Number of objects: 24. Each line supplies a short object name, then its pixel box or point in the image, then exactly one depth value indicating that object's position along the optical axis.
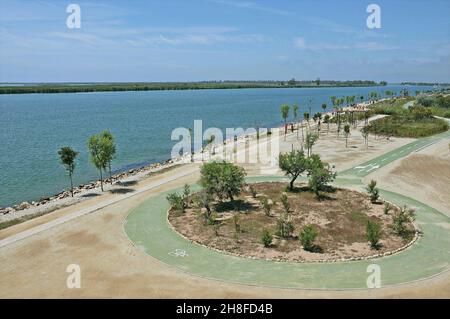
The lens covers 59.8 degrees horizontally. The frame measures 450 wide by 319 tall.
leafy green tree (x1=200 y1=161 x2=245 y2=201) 33.69
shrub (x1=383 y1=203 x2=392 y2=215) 31.84
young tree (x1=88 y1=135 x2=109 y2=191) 41.59
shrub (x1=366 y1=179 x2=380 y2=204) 34.94
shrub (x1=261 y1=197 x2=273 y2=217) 31.67
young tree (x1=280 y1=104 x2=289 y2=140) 83.12
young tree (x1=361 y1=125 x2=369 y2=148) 64.62
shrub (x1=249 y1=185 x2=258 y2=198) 36.61
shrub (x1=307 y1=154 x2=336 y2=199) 36.75
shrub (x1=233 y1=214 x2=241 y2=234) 28.30
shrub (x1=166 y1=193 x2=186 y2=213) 33.23
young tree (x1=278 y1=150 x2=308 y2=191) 37.97
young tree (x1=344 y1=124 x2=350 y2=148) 66.38
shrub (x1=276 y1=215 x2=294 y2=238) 27.56
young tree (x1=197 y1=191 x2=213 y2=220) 31.61
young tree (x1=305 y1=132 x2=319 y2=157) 53.65
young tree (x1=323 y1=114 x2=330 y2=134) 93.20
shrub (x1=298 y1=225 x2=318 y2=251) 25.42
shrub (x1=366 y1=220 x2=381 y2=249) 25.81
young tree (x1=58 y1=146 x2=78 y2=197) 39.69
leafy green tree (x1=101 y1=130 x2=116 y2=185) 41.91
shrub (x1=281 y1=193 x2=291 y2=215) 32.54
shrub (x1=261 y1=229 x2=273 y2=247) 25.84
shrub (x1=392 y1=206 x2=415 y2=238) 28.05
